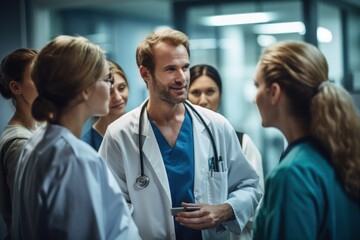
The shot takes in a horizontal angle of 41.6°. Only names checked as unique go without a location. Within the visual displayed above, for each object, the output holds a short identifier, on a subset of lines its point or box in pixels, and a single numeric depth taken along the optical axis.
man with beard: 1.75
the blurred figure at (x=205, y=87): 2.50
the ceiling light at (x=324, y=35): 4.15
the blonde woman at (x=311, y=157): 1.19
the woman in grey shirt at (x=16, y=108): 1.61
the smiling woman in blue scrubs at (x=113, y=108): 2.21
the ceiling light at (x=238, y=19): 4.63
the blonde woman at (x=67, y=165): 1.24
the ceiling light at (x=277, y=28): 5.22
